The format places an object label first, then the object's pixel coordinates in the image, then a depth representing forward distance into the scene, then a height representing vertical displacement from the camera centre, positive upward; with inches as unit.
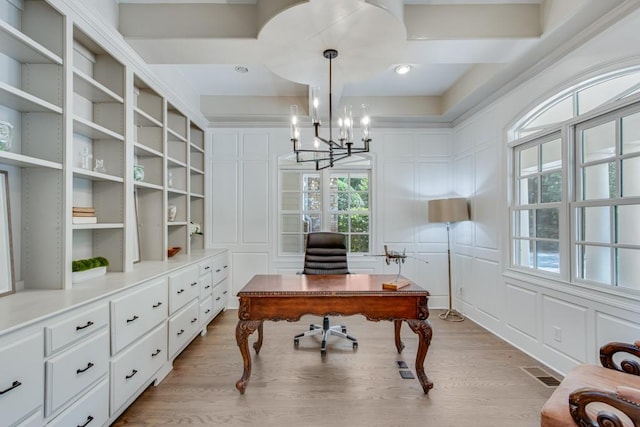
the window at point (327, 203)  179.2 +9.2
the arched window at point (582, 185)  82.4 +10.5
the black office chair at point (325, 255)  132.7 -16.0
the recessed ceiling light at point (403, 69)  129.7 +65.0
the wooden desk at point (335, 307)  89.0 -25.9
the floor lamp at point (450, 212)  151.2 +3.3
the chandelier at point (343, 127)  86.4 +27.0
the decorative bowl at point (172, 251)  131.2 -13.9
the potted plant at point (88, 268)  78.0 -13.3
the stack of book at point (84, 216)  80.1 +0.9
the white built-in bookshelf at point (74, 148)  70.9 +20.7
